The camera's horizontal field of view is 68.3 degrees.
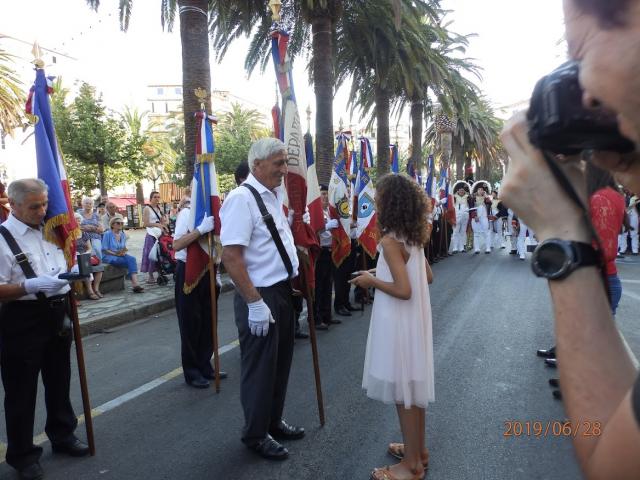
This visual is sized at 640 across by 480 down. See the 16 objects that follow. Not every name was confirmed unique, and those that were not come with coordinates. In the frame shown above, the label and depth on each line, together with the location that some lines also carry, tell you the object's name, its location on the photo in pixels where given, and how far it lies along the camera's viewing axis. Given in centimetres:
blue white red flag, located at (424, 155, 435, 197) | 1445
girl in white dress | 281
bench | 898
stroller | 972
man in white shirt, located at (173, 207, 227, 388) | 465
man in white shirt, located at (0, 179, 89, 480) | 304
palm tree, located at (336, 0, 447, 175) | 1320
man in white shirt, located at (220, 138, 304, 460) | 311
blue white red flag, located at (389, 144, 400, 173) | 1129
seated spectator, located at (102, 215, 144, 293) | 916
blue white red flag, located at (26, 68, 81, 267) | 340
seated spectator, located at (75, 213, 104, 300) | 820
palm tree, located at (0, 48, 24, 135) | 1738
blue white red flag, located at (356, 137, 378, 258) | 816
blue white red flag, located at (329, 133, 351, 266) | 753
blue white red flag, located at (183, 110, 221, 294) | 484
